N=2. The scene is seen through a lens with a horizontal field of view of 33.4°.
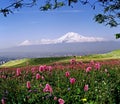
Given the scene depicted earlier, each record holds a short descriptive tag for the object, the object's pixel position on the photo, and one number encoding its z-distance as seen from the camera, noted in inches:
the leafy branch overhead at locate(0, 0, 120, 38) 290.1
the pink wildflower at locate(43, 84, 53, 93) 191.7
